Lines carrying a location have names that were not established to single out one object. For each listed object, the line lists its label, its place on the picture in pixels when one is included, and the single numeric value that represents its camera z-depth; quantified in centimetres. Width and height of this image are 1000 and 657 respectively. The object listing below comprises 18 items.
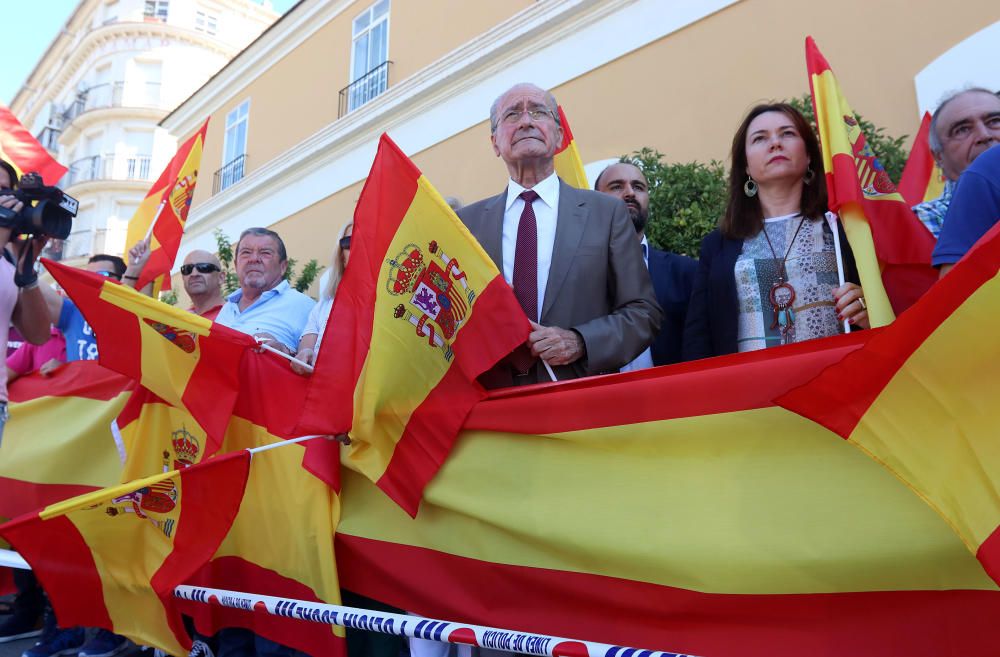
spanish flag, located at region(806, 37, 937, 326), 234
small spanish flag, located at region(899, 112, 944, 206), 389
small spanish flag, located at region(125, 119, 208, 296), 490
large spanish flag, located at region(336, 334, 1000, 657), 174
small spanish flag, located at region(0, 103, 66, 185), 411
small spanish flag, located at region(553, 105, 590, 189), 429
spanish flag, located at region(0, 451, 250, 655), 274
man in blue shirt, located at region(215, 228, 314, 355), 411
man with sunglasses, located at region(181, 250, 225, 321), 439
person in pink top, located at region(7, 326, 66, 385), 479
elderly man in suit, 255
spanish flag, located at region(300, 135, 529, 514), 247
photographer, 305
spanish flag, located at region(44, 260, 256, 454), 323
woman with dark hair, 251
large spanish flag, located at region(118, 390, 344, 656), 280
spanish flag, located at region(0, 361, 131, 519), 406
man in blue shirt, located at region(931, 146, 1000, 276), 196
